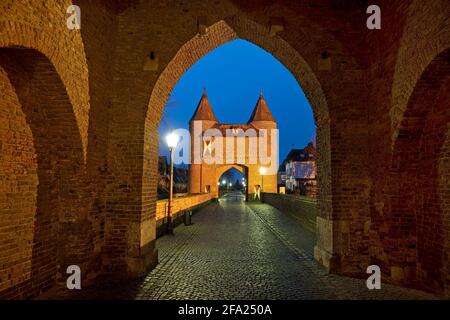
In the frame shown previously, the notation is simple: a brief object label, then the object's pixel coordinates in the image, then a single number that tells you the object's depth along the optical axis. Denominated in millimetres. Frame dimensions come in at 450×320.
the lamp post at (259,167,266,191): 31764
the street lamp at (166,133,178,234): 10258
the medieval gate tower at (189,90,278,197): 33094
